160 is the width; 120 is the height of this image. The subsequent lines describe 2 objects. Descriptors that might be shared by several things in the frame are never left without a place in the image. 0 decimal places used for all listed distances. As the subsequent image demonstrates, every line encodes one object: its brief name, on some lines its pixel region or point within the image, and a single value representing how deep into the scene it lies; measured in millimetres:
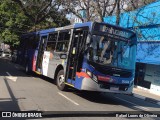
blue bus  11922
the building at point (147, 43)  22328
